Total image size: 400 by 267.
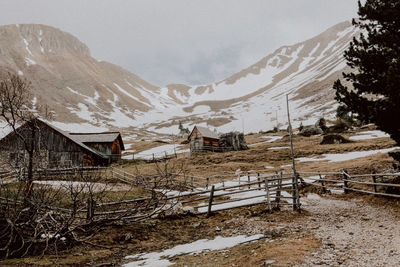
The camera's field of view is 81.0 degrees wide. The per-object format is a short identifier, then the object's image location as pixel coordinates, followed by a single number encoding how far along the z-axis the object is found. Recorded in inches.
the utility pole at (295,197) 428.1
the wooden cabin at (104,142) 1558.8
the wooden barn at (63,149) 1156.4
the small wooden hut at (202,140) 1909.4
